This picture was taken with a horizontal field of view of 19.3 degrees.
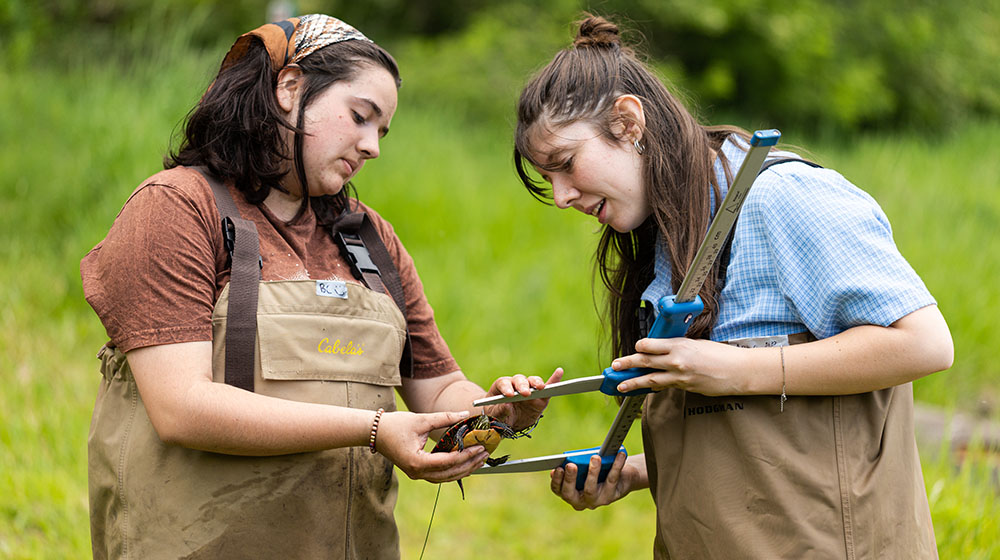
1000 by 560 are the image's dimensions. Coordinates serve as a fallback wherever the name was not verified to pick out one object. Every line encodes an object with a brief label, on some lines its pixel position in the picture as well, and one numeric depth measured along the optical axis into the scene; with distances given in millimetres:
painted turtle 3323
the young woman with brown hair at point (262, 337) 3240
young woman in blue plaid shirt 3193
